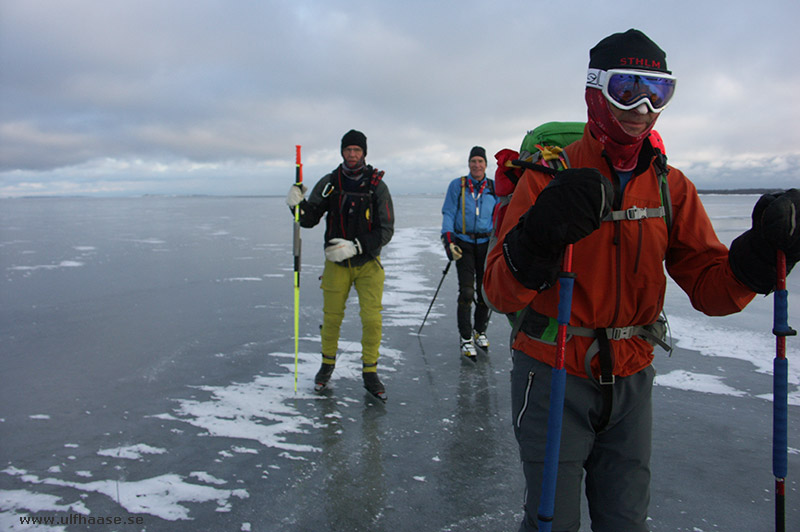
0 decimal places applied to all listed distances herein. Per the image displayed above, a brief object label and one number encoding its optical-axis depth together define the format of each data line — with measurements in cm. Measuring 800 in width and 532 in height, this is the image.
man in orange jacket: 178
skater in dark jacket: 446
